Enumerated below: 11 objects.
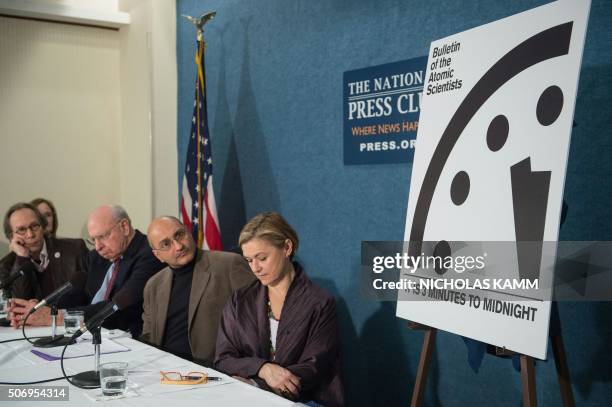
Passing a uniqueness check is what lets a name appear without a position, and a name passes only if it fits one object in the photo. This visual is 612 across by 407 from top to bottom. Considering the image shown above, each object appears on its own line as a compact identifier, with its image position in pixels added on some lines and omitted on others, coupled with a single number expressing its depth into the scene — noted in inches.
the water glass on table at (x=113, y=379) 86.1
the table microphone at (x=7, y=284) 136.9
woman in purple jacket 104.9
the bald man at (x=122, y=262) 149.3
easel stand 89.4
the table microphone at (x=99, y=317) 90.0
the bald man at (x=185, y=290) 135.8
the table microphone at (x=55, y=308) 112.8
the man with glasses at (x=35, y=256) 179.2
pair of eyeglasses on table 91.6
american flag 187.9
